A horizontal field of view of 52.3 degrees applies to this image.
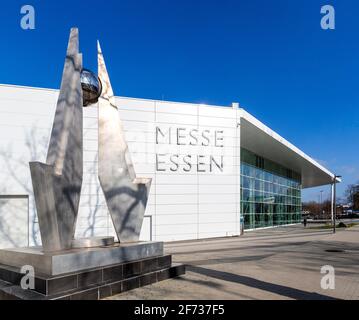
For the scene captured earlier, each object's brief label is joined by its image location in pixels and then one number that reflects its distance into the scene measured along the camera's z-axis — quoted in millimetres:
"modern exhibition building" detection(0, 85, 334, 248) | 20234
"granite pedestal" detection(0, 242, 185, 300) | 6887
